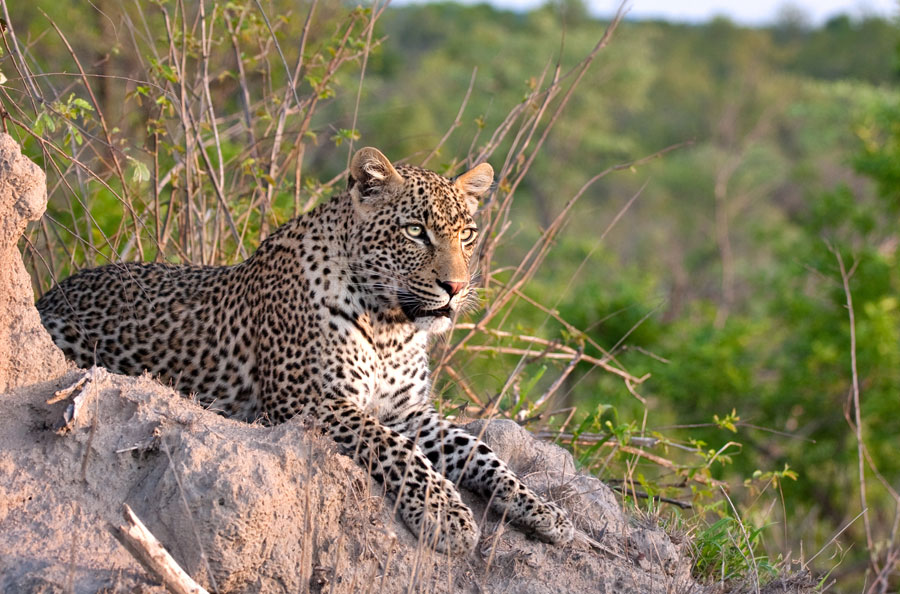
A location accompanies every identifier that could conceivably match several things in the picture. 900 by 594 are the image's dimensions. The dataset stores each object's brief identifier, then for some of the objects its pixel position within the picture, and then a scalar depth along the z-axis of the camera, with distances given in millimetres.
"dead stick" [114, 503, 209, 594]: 7988
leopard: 12047
